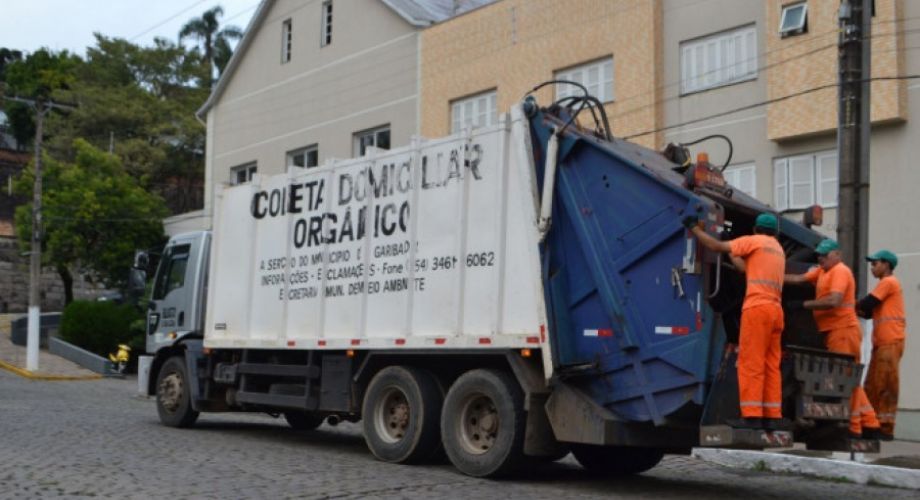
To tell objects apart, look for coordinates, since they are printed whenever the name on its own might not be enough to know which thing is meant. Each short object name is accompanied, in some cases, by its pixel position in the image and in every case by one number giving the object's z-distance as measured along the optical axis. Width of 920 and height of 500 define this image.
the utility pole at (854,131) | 11.95
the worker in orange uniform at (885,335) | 9.53
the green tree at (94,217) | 35.53
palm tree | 64.25
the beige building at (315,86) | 26.70
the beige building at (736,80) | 17.03
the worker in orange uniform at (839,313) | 8.96
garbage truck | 8.59
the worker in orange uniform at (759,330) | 8.16
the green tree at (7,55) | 65.88
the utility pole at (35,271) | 28.75
